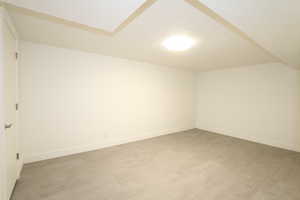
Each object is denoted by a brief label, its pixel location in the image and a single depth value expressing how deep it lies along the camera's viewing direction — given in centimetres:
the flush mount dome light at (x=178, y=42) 235
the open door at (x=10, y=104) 170
